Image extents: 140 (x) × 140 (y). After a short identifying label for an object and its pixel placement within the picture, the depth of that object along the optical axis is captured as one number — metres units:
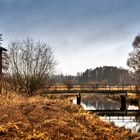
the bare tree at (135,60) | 52.25
